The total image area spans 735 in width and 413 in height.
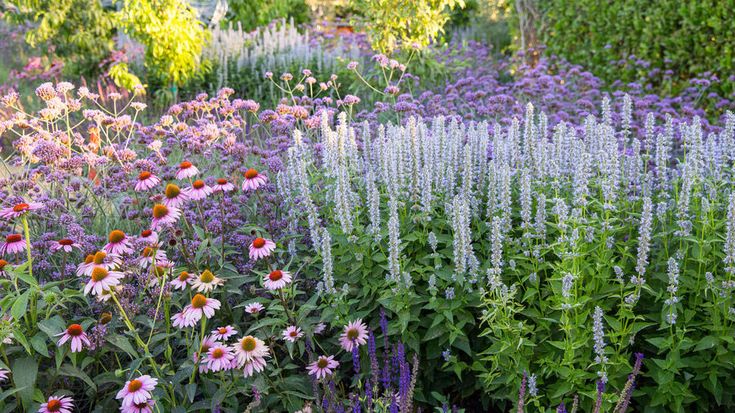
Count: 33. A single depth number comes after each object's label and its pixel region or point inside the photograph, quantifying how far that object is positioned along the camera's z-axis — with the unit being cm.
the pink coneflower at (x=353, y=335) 279
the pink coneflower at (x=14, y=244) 281
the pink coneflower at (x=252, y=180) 299
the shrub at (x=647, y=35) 664
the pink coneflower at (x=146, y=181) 293
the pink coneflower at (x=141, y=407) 238
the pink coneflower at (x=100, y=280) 239
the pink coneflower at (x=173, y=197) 270
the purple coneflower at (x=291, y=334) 274
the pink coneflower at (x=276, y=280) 259
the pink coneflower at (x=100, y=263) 251
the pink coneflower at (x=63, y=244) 293
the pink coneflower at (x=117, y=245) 267
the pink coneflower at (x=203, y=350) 259
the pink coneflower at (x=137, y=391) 227
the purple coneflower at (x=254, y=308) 273
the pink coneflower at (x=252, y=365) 246
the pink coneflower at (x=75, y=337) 249
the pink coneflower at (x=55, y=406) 243
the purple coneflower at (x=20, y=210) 268
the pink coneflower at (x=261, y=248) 269
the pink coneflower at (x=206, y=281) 262
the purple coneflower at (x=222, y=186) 293
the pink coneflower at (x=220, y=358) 244
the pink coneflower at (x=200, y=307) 246
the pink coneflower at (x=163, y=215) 263
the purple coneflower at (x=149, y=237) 264
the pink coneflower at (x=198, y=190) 279
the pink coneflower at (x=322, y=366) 272
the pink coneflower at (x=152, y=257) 264
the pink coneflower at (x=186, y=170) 291
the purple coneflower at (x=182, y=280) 267
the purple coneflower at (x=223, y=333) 258
